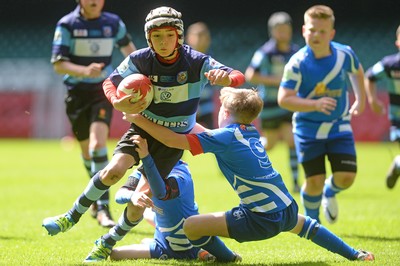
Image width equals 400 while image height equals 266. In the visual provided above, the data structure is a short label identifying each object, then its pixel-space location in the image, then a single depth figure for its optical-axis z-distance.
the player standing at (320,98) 14.85
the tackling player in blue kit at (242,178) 10.91
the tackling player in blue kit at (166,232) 11.37
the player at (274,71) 24.03
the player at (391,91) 19.25
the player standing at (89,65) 16.09
